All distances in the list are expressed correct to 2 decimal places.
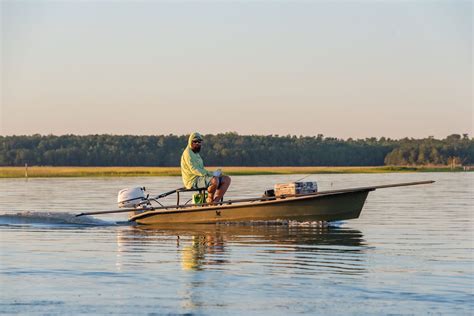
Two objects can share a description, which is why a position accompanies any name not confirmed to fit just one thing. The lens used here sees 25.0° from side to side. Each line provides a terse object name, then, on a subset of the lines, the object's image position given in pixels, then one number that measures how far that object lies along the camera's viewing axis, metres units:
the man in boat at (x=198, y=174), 22.02
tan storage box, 22.08
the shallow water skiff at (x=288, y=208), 22.03
